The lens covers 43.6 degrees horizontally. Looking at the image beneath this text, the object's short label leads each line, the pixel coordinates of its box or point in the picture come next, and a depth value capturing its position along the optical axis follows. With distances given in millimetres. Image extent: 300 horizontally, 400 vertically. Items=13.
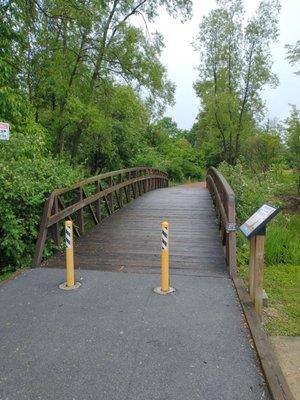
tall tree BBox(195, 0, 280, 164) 30281
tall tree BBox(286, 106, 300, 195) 17819
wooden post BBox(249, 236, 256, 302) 4504
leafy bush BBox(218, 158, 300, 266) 7359
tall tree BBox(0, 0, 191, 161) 12297
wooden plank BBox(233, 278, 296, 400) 2896
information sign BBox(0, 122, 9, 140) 5871
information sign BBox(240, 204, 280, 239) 4168
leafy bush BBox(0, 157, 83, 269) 5566
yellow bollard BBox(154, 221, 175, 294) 4715
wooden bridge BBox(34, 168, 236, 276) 5914
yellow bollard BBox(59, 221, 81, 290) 4918
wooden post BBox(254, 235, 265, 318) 4336
